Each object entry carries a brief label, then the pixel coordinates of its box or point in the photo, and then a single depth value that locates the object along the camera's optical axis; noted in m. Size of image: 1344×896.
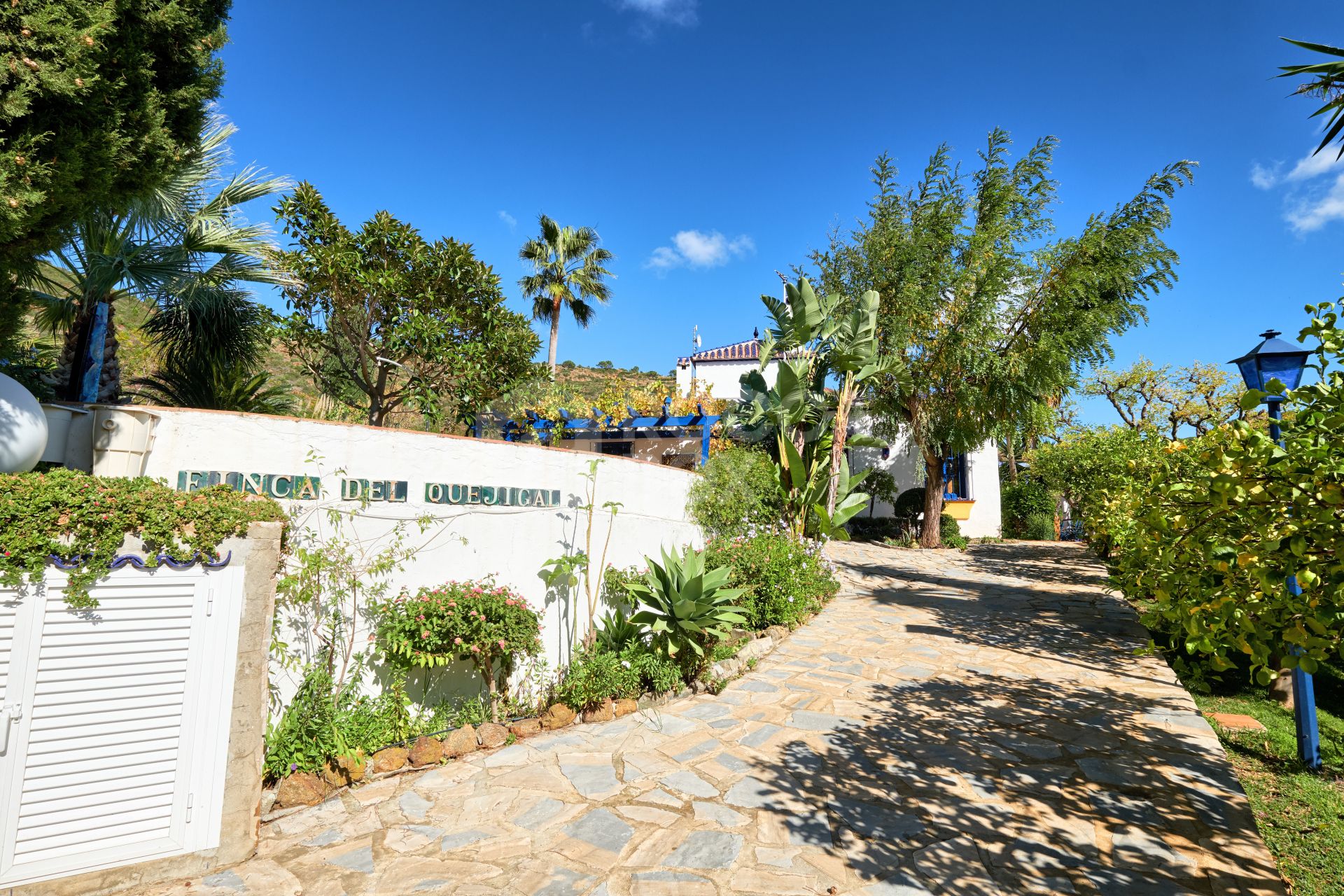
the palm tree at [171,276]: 7.79
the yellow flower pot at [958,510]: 21.68
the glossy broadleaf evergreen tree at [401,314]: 8.98
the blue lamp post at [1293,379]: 5.18
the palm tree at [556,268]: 23.27
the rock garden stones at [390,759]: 5.20
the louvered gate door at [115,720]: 3.67
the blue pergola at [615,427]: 11.32
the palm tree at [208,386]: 10.06
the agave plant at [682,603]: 7.16
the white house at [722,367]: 28.97
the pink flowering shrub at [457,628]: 5.49
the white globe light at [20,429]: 4.16
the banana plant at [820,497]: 12.68
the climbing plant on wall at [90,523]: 3.68
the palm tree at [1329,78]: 2.79
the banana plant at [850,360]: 12.62
